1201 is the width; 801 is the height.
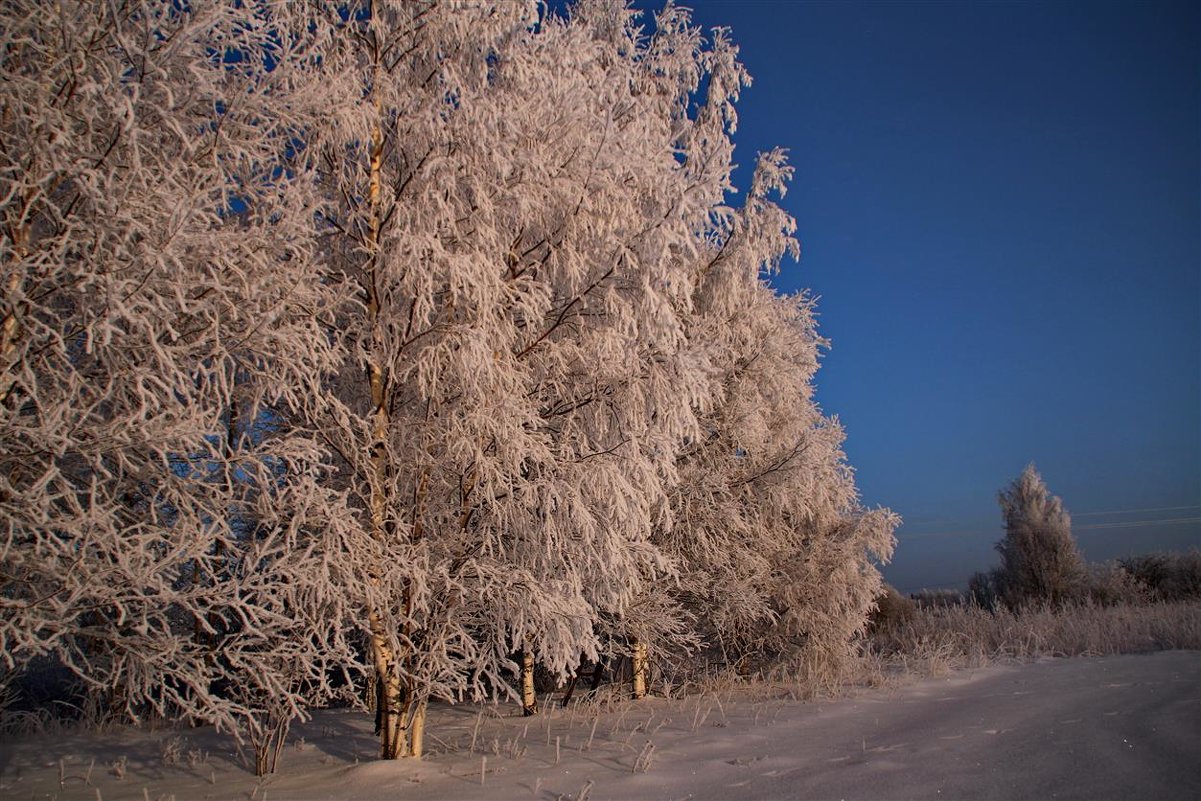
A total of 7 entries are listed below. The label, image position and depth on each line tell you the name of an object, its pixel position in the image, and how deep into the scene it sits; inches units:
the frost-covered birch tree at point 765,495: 366.6
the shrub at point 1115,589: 706.8
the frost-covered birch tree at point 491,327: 216.8
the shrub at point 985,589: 781.9
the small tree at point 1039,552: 725.9
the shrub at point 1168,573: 773.9
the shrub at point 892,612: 699.4
